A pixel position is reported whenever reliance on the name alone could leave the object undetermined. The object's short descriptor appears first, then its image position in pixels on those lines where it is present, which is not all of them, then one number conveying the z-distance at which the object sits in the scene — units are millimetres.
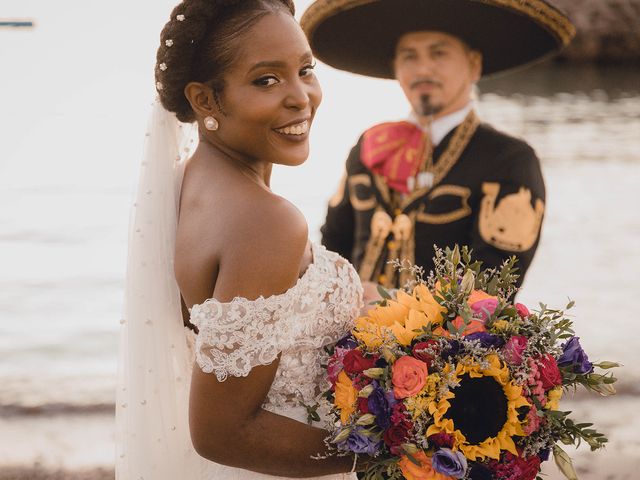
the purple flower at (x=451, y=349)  1656
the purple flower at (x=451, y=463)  1583
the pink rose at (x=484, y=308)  1702
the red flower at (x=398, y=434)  1650
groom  3062
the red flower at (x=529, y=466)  1662
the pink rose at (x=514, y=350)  1644
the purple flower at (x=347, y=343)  1857
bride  1642
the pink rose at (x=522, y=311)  1760
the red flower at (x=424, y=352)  1662
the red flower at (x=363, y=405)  1708
